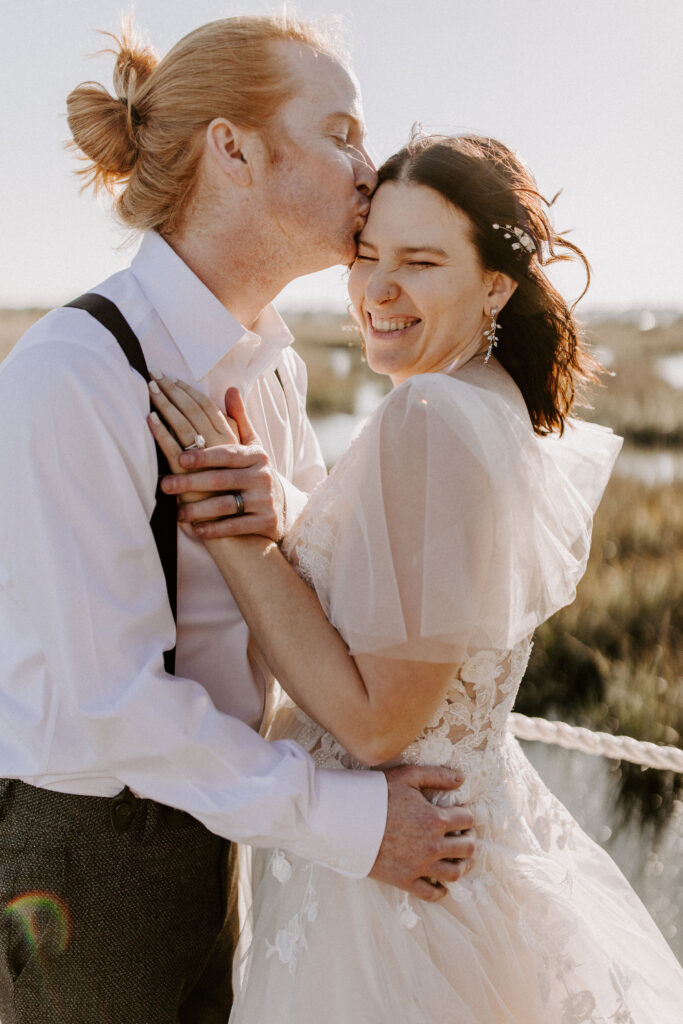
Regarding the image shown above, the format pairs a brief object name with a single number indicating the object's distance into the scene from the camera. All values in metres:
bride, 1.64
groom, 1.60
